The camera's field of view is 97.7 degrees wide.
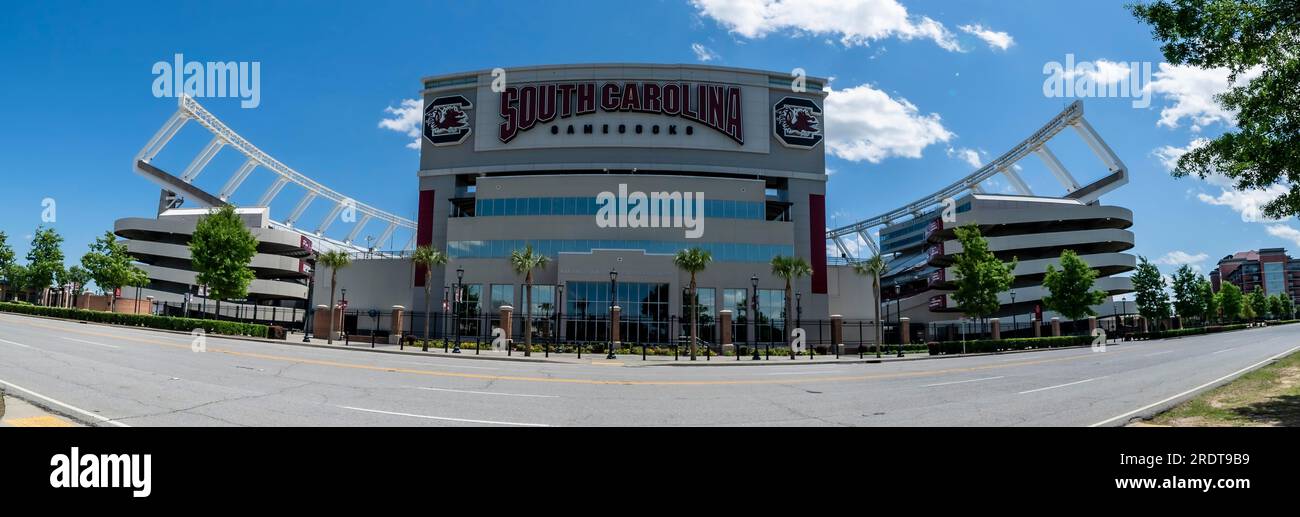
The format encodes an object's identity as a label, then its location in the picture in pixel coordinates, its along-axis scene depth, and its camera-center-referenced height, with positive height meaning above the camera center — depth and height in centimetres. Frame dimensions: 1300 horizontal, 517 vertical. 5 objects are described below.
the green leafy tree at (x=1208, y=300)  7125 +34
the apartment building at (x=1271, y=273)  18875 +999
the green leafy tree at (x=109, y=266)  6150 +347
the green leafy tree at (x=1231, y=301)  8762 +23
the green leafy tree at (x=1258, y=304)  10157 -25
